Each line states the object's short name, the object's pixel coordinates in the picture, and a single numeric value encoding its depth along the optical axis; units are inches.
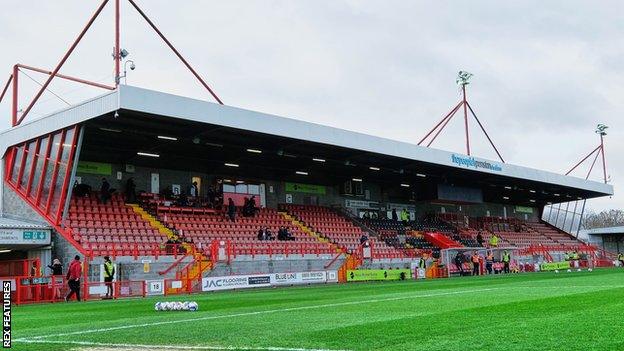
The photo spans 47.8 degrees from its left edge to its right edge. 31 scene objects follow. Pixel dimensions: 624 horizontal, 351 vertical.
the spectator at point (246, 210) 1526.8
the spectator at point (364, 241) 1526.8
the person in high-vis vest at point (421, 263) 1560.2
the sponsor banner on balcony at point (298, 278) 1242.6
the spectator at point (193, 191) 1504.7
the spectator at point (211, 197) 1499.9
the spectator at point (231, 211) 1455.5
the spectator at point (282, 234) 1446.4
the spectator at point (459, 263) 1602.4
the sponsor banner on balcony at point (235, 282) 1105.4
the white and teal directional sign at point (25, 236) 1052.5
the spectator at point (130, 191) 1354.6
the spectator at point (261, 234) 1400.1
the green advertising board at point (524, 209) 2612.5
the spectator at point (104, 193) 1282.0
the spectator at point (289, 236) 1459.2
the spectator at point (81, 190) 1267.2
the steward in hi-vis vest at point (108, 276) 957.8
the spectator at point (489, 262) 1617.9
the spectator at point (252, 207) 1540.4
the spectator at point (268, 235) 1420.2
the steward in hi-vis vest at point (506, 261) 1670.9
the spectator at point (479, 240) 1955.0
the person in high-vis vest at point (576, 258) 1963.0
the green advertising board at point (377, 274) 1408.7
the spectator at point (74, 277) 913.5
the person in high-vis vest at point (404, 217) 1970.1
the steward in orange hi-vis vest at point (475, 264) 1587.8
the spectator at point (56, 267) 970.1
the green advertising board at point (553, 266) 1859.0
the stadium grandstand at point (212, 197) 1074.1
